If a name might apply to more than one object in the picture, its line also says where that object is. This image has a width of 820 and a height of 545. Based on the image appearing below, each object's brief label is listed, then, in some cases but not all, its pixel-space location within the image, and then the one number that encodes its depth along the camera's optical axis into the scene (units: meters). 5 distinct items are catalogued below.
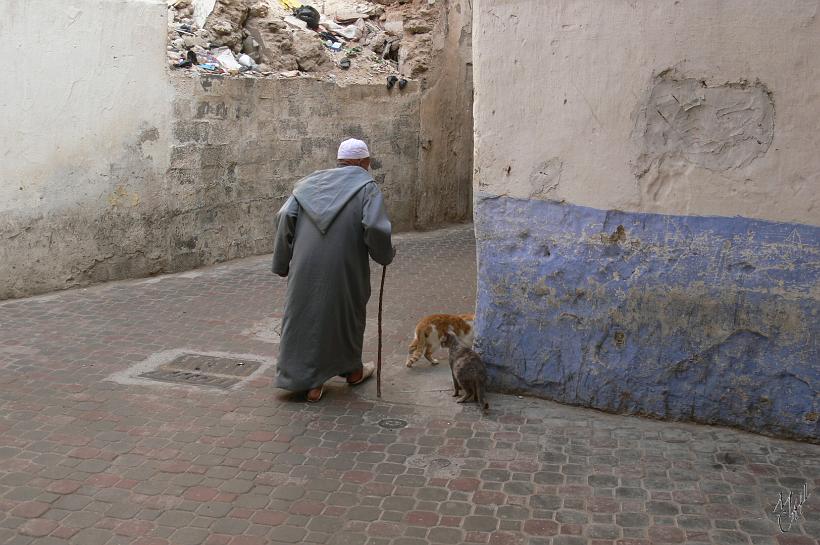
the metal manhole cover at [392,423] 5.28
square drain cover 5.98
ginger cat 6.13
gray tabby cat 5.46
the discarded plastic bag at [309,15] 11.44
